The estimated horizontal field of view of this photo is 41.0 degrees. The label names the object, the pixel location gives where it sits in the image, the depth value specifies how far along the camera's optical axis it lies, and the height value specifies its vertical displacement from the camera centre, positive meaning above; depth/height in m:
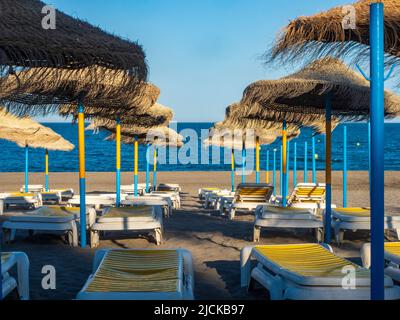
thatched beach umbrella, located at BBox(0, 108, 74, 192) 10.53 +0.74
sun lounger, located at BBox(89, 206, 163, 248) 6.24 -0.65
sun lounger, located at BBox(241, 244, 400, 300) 3.34 -0.71
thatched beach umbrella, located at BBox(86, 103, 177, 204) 8.67 +0.86
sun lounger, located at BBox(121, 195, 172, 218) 8.69 -0.53
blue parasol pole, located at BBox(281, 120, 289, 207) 8.44 -0.09
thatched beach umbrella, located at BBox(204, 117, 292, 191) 12.42 +0.78
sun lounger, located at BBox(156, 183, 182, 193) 13.17 -0.47
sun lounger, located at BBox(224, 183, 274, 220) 8.96 -0.44
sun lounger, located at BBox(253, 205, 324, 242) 6.42 -0.64
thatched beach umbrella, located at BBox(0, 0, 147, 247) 3.00 +0.81
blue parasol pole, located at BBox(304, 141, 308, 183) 11.32 +0.08
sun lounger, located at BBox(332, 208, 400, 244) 6.45 -0.66
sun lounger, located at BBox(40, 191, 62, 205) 11.29 -0.57
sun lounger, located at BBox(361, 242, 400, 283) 4.04 -0.72
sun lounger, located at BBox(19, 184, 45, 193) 13.51 -0.50
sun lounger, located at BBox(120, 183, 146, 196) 12.84 -0.50
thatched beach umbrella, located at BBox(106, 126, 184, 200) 12.87 +0.76
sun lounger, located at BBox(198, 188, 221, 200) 12.98 -0.56
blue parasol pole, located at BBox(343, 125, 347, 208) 8.38 +0.22
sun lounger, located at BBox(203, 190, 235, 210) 10.84 -0.61
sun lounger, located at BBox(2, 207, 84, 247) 6.17 -0.64
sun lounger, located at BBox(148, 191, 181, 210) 10.98 -0.66
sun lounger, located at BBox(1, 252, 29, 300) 3.76 -0.73
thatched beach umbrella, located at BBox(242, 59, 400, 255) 6.00 +0.89
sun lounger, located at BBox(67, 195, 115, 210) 9.22 -0.56
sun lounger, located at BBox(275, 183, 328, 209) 9.41 -0.46
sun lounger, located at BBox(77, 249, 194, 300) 3.04 -0.71
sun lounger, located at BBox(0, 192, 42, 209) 10.12 -0.58
